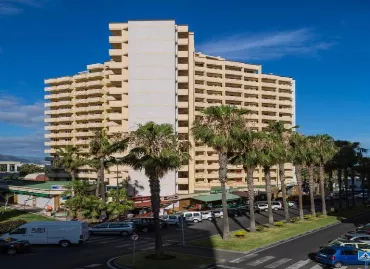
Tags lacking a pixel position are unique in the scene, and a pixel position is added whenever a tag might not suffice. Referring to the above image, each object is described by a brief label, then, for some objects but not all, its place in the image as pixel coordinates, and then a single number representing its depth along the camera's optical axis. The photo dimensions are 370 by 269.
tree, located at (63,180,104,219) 59.59
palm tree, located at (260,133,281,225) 47.72
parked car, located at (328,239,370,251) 34.00
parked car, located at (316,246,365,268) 31.75
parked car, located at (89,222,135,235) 49.28
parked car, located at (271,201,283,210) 82.25
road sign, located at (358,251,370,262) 25.03
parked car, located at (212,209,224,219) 68.11
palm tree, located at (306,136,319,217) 65.50
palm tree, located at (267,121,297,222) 55.50
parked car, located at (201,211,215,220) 66.25
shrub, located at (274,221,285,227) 53.06
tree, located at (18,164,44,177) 167.77
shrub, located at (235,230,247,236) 44.23
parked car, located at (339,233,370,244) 39.85
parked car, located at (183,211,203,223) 63.44
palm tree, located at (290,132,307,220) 61.14
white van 40.62
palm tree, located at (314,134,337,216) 69.12
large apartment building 89.56
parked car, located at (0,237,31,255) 36.53
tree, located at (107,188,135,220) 61.25
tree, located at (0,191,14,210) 83.66
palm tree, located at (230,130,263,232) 46.62
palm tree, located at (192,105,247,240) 41.34
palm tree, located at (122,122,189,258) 32.56
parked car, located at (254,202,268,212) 78.06
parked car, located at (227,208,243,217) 71.19
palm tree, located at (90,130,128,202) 67.56
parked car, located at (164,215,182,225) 58.41
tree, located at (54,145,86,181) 81.94
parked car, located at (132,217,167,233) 53.25
